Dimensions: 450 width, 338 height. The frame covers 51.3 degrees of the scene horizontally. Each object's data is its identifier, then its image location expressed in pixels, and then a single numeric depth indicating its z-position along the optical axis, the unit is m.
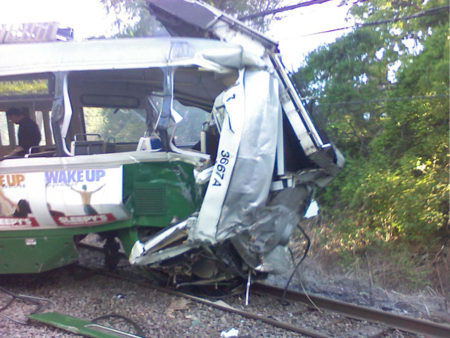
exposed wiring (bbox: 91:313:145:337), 4.63
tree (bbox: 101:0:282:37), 13.47
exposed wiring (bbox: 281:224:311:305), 5.58
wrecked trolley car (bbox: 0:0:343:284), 4.79
